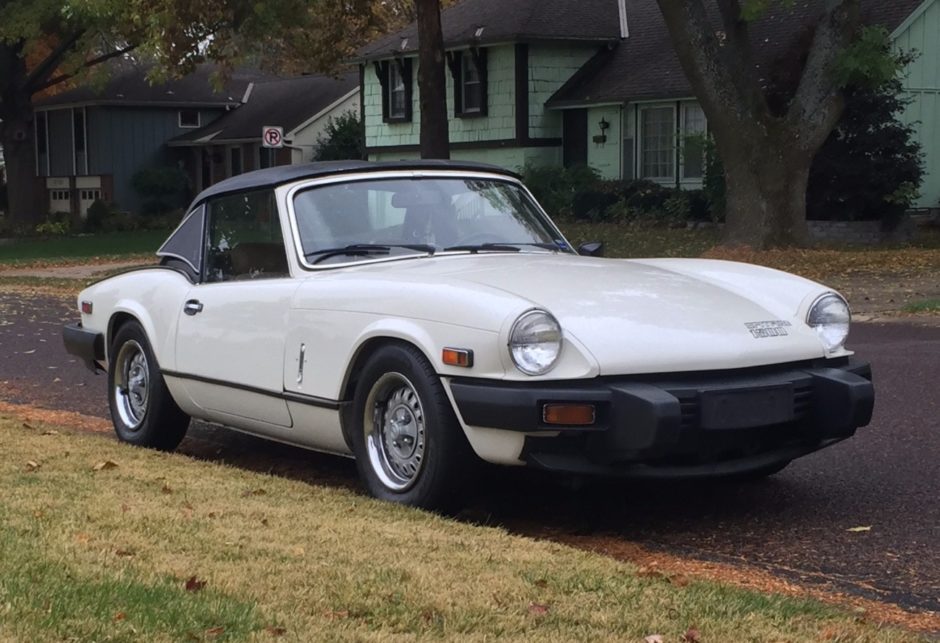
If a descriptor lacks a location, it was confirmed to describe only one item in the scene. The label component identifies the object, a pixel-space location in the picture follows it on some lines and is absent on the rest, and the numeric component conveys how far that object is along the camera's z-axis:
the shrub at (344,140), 43.69
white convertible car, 5.40
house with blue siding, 48.50
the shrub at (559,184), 31.38
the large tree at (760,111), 20.56
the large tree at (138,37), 23.44
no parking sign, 24.95
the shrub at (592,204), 30.08
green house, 30.75
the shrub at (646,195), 29.23
